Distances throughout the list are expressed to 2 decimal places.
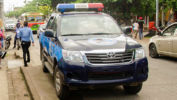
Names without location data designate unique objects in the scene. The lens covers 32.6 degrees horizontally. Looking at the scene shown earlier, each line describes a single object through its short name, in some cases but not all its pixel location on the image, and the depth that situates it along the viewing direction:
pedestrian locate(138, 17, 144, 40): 23.81
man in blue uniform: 11.03
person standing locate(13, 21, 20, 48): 18.48
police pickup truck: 5.59
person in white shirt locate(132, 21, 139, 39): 24.68
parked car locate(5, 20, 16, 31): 47.25
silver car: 10.97
